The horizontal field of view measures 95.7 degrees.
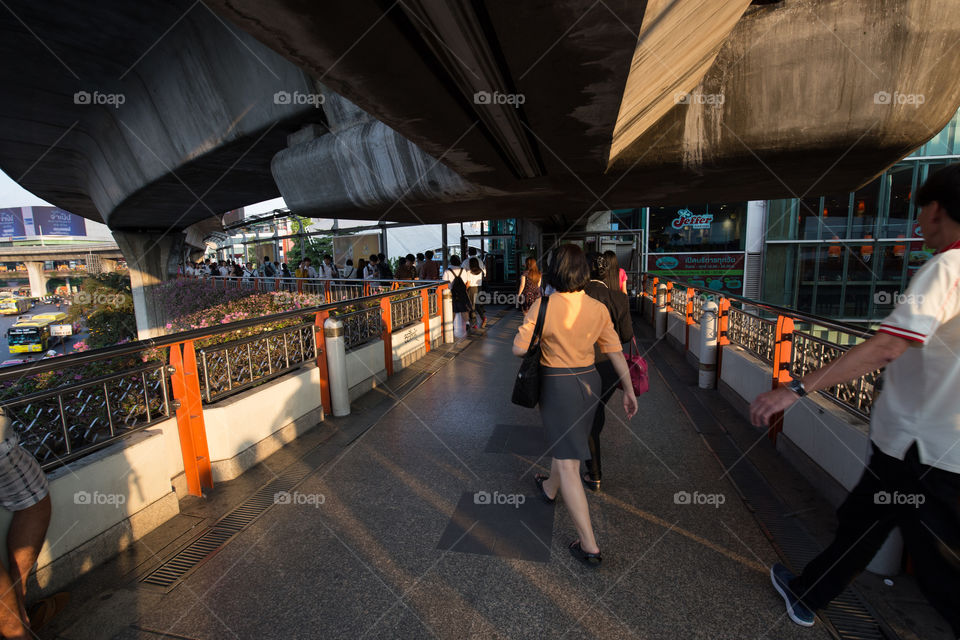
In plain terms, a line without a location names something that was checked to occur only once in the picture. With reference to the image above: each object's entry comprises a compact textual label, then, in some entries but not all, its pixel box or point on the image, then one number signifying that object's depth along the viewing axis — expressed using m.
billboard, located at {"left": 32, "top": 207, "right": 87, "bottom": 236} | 75.76
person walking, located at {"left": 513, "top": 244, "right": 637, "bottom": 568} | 2.67
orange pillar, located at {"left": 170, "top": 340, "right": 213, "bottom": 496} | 3.53
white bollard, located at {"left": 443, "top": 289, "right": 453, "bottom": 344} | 9.66
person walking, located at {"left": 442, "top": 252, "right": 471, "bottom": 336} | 9.48
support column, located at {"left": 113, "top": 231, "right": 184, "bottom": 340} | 21.08
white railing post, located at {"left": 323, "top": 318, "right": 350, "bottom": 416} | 5.21
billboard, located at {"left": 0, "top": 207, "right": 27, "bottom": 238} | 77.50
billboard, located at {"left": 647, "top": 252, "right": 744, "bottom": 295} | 18.33
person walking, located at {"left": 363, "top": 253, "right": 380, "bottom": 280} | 14.58
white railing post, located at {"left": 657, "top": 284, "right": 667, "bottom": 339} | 9.98
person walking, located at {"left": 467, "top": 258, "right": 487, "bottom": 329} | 9.98
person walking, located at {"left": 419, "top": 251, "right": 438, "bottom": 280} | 11.09
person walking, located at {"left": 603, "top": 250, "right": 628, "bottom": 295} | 6.07
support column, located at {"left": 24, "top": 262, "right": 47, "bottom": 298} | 55.02
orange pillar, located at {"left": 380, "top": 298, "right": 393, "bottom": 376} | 6.83
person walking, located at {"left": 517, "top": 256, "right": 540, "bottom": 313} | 8.00
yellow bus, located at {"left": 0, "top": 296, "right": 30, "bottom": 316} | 52.48
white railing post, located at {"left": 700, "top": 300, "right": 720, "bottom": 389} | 6.15
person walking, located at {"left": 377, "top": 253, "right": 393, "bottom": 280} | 14.60
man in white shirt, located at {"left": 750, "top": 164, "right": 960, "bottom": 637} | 1.60
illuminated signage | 18.16
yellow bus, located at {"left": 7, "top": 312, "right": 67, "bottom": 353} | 31.30
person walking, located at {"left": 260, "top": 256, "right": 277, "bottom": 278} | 21.30
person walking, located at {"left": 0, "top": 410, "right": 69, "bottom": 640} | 2.03
